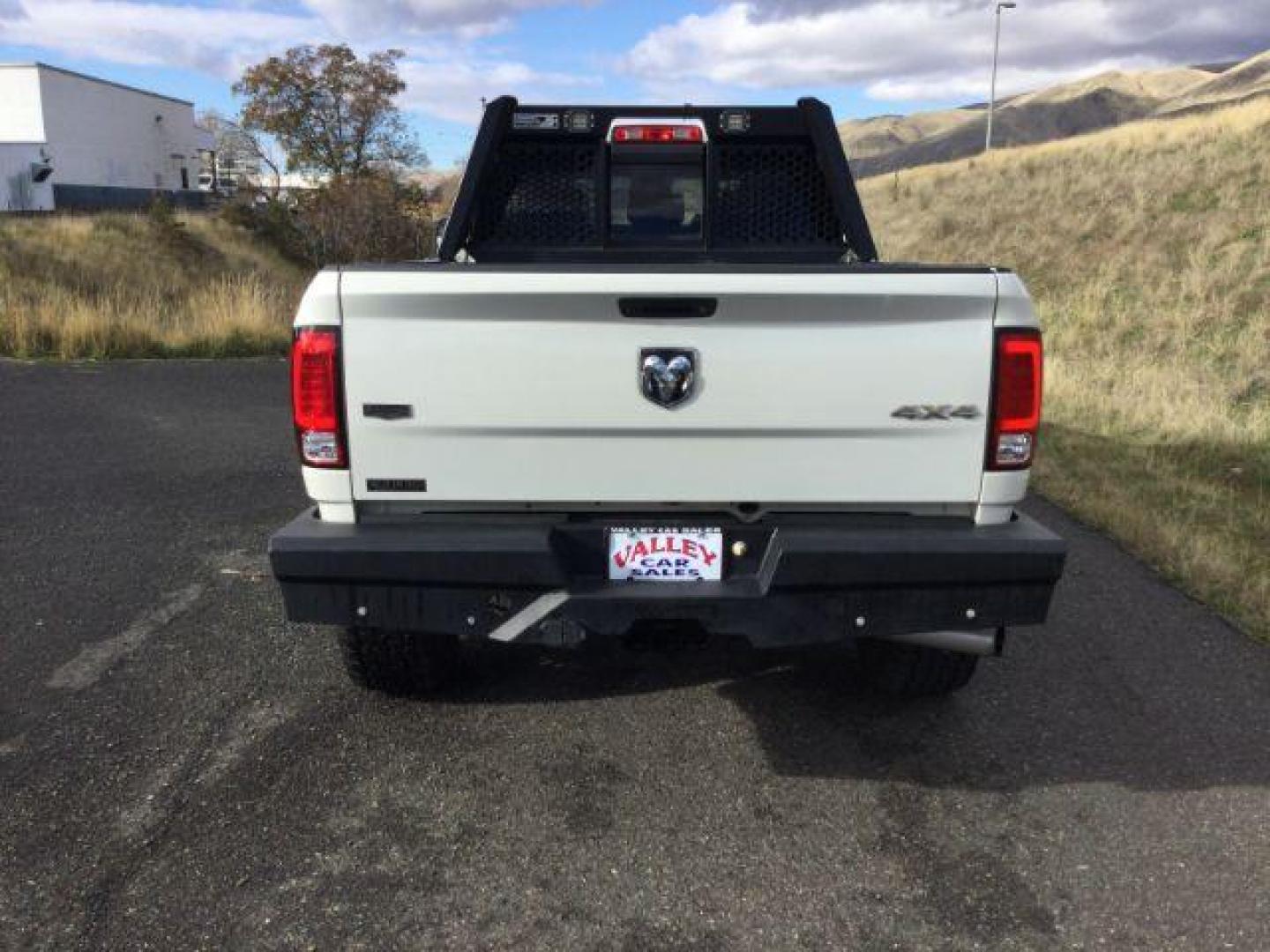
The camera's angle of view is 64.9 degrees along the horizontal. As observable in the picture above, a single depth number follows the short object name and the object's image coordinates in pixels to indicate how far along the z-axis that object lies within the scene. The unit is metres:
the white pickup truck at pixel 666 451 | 2.74
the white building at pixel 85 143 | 47.81
